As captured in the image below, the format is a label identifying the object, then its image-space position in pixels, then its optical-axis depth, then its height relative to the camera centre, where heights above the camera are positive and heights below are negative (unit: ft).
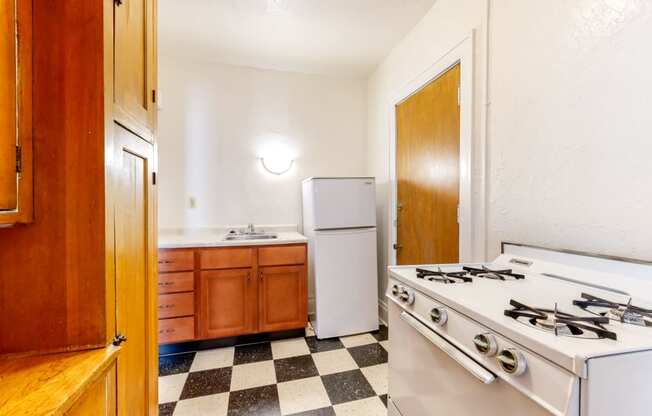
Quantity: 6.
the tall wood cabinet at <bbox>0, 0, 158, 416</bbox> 2.14 +0.16
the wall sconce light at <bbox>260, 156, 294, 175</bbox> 9.23 +1.36
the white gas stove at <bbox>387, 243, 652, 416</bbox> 1.69 -0.96
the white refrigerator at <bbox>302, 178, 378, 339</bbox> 7.82 -1.33
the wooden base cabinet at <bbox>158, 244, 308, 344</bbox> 6.89 -2.16
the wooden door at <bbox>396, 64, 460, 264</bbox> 5.82 +0.77
